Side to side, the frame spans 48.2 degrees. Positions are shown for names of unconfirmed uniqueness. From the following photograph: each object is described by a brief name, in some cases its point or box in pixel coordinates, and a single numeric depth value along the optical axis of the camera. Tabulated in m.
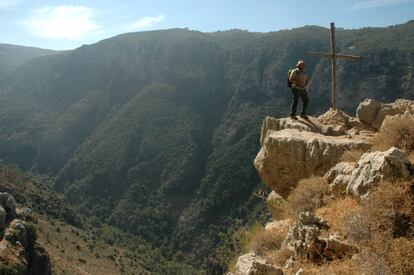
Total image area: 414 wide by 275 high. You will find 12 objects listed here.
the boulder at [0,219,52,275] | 35.88
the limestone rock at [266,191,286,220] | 13.90
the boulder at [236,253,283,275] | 7.29
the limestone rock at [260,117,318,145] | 14.27
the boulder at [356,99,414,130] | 14.21
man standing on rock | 14.82
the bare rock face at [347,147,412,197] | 7.57
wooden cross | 16.37
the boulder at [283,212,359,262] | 7.22
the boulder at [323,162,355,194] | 9.24
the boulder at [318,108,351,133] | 15.01
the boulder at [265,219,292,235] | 9.81
